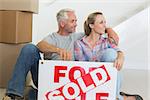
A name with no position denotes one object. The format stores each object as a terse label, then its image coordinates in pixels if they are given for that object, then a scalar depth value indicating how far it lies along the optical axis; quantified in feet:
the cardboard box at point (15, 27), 11.46
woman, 9.45
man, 9.66
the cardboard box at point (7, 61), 12.30
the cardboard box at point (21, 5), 11.61
